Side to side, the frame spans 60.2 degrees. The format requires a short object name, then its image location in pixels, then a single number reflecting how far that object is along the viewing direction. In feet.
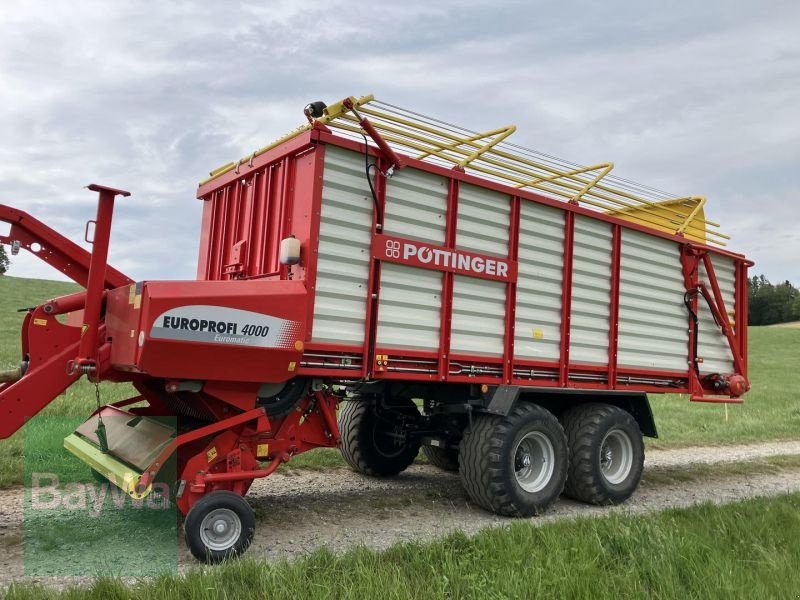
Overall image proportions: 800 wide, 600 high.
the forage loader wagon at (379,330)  16.19
